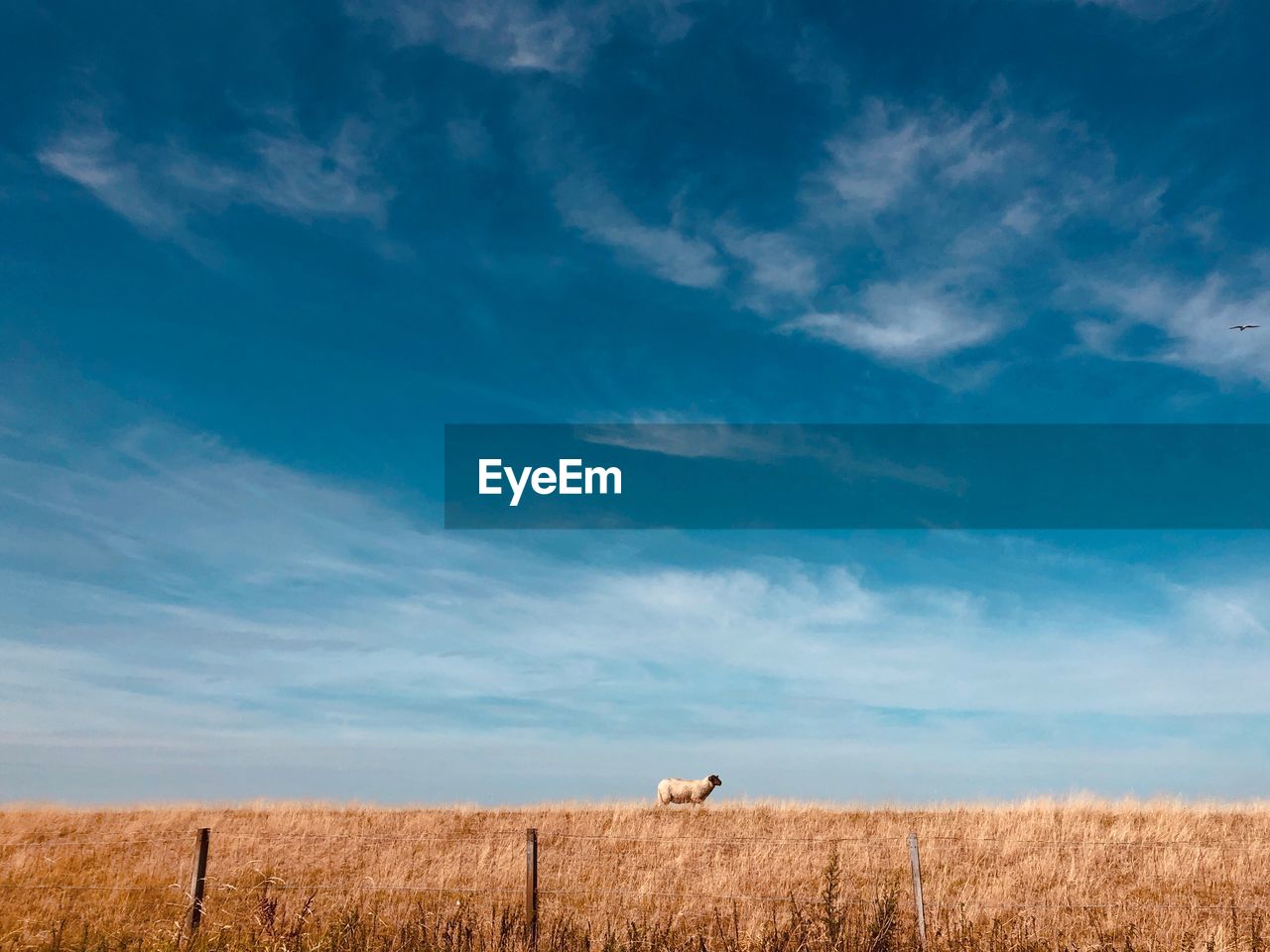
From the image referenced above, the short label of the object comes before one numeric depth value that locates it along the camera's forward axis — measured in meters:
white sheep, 32.56
